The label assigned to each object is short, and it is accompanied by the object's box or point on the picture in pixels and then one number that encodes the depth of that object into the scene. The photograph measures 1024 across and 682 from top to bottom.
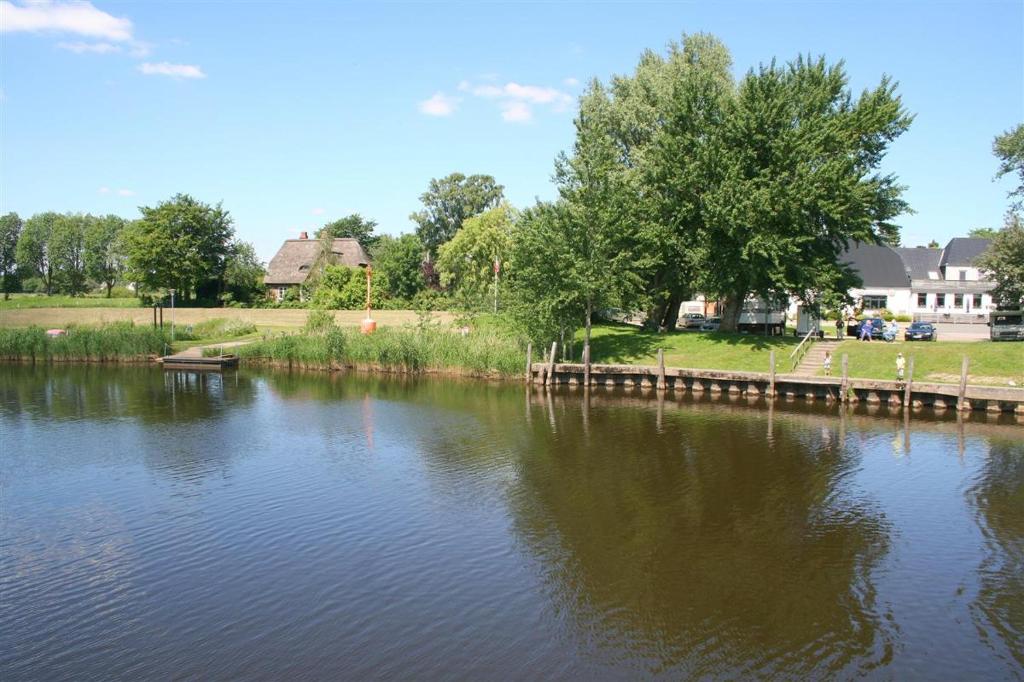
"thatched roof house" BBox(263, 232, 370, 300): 84.31
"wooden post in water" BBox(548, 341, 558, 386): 41.78
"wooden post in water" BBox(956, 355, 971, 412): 32.84
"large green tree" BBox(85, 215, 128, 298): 104.69
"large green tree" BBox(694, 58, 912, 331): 41.91
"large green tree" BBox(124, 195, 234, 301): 70.00
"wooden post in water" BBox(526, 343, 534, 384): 42.16
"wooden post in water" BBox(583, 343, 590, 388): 41.32
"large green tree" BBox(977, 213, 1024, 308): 51.03
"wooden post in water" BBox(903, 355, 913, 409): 33.69
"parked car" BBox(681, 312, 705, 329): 58.25
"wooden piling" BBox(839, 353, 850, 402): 35.28
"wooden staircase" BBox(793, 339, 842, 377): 38.66
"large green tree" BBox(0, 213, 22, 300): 109.50
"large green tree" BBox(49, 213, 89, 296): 104.19
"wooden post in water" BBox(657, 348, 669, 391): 39.39
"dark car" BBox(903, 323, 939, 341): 44.72
